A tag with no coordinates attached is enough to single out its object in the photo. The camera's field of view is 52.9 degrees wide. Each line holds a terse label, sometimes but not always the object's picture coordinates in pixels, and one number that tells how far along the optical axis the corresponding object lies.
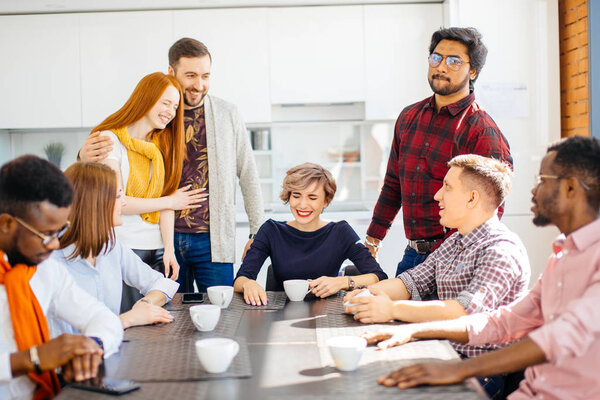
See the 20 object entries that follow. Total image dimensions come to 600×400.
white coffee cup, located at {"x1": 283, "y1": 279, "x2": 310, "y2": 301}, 1.83
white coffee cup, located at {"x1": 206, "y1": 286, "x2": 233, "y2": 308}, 1.75
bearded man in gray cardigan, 2.55
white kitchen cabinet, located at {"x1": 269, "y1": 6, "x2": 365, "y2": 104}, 4.18
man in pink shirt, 1.19
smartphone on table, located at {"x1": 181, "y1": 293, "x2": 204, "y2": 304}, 1.87
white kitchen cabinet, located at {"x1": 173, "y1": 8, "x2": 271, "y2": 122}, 4.16
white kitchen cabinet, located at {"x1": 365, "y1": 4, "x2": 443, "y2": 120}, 4.16
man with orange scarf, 1.21
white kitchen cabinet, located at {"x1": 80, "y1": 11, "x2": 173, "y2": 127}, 4.17
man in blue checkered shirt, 1.61
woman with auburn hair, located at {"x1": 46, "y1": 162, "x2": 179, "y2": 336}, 1.62
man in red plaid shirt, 2.35
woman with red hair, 2.25
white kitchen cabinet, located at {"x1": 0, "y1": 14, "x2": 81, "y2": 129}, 4.21
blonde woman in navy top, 2.29
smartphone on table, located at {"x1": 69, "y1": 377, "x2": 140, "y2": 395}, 1.12
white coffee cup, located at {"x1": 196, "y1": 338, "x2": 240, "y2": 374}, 1.17
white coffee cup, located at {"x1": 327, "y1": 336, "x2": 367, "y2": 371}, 1.18
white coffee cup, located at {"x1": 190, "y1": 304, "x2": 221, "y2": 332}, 1.48
